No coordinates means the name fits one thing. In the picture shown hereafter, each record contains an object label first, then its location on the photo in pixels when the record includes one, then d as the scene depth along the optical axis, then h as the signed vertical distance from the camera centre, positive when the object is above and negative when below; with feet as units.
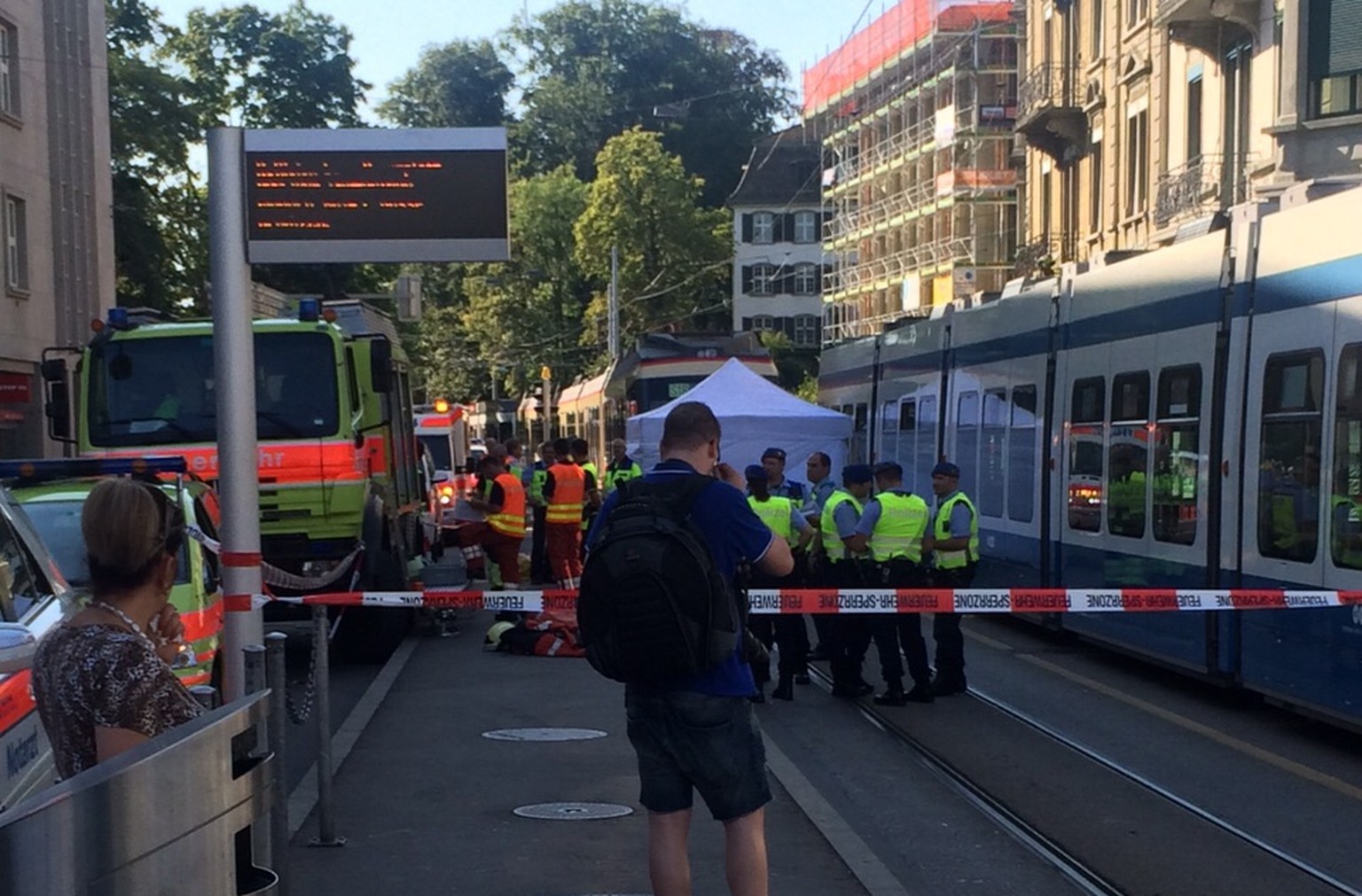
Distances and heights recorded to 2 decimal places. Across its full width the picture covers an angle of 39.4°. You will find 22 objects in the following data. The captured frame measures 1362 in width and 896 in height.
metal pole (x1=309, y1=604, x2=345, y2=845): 26.73 -5.35
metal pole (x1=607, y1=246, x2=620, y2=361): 180.45 +6.86
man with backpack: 18.69 -2.60
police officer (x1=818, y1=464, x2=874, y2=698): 42.68 -4.34
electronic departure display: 25.99 +2.60
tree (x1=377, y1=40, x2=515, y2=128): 290.56 +44.95
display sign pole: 25.32 -0.14
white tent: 72.64 -1.52
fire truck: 49.44 -1.03
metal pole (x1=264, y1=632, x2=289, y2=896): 14.03 -3.69
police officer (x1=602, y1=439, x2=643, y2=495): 70.28 -3.26
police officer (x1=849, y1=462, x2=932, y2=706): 41.78 -3.75
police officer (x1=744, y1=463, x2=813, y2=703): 42.73 -4.56
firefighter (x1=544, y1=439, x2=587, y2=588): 64.85 -4.58
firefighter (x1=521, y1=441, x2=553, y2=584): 74.95 -6.36
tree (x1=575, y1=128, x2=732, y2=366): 214.07 +16.75
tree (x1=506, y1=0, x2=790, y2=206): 290.56 +46.14
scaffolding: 182.70 +23.53
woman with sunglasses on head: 12.53 -1.81
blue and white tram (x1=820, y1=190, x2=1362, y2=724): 34.45 -1.30
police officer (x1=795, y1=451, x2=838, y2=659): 47.50 -2.68
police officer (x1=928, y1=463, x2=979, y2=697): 42.70 -3.89
